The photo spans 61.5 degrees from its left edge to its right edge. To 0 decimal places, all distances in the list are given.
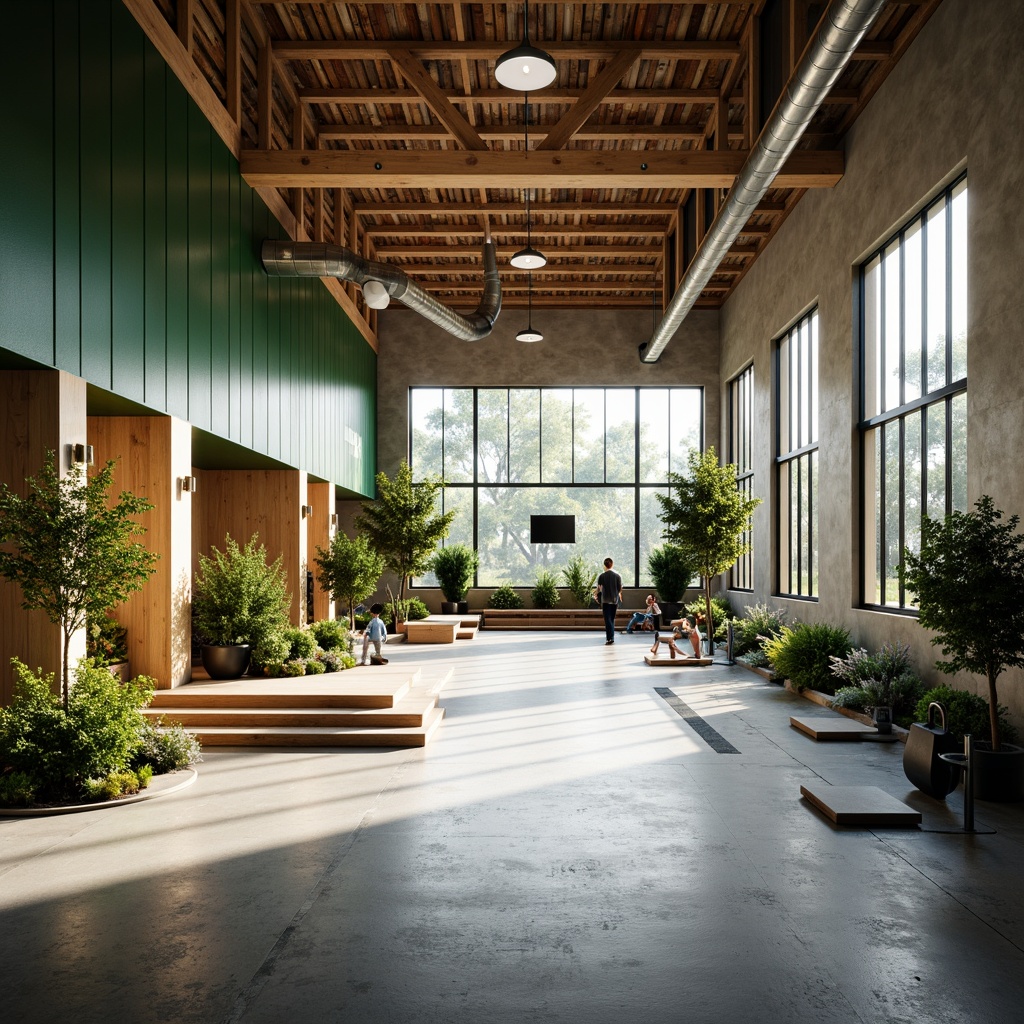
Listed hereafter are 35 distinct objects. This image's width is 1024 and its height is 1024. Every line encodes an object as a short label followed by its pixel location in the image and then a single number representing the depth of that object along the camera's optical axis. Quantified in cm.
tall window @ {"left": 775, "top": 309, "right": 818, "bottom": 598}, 1439
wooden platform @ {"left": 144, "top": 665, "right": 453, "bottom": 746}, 793
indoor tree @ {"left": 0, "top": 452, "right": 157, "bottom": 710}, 558
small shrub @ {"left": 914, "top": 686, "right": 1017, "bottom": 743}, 709
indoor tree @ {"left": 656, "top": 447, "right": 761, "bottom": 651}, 1567
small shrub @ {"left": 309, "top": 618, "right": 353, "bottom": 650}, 1225
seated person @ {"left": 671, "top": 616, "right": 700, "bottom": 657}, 1441
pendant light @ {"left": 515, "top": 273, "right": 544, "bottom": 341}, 1811
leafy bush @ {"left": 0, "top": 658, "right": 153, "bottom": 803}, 581
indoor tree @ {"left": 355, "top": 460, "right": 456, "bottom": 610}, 1744
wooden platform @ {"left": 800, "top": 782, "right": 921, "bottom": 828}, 550
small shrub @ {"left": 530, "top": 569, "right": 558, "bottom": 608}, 2258
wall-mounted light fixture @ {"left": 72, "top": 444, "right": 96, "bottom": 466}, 663
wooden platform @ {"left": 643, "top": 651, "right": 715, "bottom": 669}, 1398
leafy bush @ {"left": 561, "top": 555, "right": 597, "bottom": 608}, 2285
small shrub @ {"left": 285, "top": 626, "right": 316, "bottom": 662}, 1091
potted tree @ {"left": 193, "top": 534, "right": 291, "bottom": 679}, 977
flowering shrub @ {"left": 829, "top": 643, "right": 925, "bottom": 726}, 897
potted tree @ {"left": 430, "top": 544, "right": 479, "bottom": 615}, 2178
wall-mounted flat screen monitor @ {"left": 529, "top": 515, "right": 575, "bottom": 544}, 2278
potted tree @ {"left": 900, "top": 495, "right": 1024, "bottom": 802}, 604
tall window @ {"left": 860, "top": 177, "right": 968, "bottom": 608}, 908
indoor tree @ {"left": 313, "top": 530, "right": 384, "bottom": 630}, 1507
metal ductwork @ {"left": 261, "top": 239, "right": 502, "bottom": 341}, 1154
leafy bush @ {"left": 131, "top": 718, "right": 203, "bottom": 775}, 673
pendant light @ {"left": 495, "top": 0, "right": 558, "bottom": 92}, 756
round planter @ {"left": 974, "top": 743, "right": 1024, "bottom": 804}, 612
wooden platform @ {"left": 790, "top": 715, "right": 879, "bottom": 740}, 830
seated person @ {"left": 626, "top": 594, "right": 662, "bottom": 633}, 1959
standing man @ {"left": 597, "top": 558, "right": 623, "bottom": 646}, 1695
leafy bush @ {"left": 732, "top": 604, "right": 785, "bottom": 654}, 1491
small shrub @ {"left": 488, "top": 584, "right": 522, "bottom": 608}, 2245
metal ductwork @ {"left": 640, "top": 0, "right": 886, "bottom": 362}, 679
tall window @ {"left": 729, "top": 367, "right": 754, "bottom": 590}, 1914
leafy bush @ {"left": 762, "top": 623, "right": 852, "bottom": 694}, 1089
